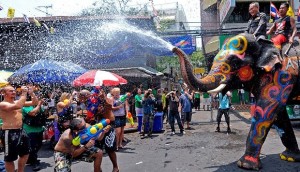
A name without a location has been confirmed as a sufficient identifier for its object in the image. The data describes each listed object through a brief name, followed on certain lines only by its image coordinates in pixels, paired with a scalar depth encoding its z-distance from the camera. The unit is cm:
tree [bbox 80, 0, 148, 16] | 2869
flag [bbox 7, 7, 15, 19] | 994
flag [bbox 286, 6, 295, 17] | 608
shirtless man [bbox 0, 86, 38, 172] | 542
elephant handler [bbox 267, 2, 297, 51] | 607
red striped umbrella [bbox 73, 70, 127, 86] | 864
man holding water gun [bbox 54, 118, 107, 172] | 453
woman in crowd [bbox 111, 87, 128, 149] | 869
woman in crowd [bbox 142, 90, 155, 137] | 1055
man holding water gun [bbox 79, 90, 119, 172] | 570
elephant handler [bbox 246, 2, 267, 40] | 594
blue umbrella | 941
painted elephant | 557
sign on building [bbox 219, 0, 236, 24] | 1778
